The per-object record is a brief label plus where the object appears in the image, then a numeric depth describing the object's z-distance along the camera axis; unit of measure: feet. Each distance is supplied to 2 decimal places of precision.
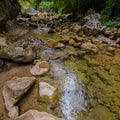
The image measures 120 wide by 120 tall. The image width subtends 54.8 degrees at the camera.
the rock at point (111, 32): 13.95
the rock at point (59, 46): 12.50
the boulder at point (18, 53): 9.87
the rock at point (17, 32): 15.05
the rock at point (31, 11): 28.82
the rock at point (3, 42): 11.88
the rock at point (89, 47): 12.03
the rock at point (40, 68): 9.28
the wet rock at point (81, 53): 11.36
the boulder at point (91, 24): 15.26
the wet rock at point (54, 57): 10.91
